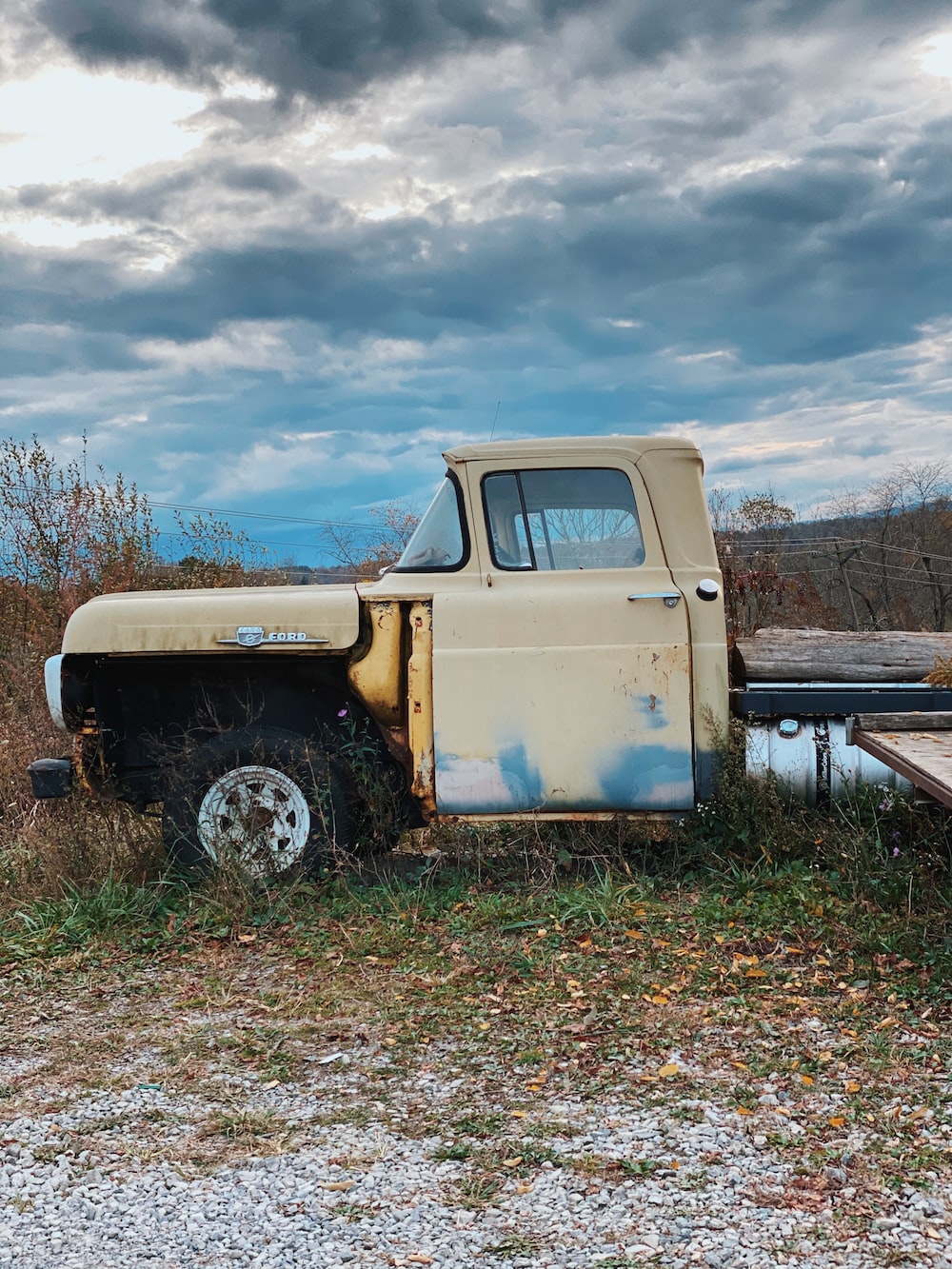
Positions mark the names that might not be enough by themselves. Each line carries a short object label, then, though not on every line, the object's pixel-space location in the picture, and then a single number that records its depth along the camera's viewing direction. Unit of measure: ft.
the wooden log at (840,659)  21.80
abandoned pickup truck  18.69
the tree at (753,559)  42.42
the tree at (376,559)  43.52
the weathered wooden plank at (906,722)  18.71
